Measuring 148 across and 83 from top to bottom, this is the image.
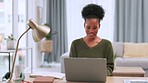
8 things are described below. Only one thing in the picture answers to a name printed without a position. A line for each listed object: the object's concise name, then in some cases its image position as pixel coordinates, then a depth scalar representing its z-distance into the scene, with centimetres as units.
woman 210
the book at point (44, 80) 176
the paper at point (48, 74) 202
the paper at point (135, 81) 181
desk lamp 159
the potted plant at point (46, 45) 582
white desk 378
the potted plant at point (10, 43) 409
